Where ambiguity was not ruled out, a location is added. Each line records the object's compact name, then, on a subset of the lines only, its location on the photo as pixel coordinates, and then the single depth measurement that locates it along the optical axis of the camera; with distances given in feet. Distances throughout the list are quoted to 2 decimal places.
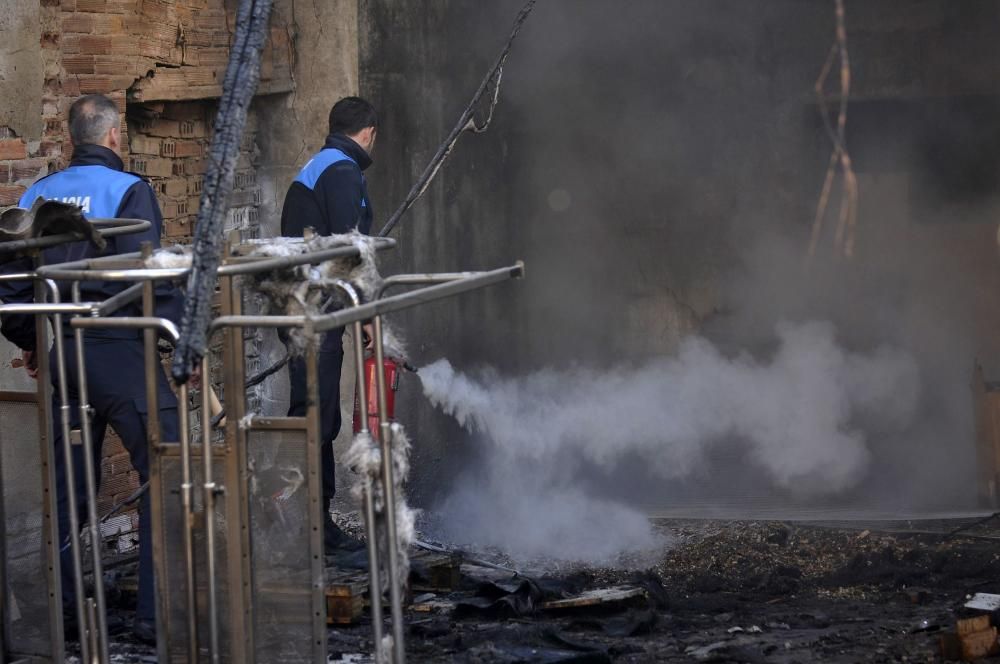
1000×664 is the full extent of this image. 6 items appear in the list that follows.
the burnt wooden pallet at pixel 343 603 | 37.50
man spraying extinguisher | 43.14
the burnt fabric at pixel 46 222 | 28.65
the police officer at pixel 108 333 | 34.30
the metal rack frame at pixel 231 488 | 24.18
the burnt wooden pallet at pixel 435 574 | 41.93
